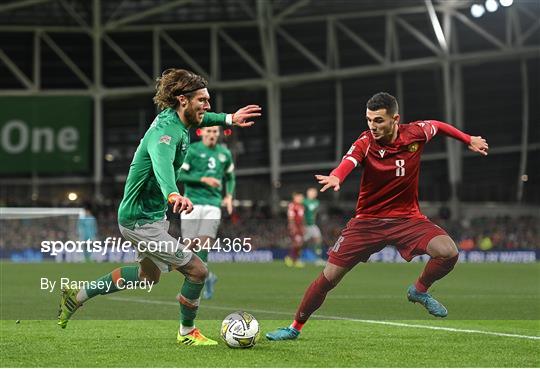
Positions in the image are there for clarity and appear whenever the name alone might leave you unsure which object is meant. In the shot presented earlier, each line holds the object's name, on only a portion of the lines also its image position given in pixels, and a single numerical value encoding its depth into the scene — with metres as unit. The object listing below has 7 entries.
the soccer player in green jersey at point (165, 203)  8.14
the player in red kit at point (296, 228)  29.36
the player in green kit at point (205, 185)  13.56
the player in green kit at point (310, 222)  29.77
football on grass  8.18
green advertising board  39.94
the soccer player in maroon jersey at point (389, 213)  8.73
